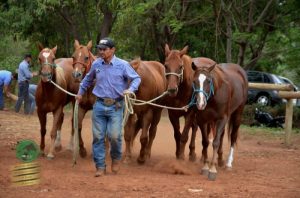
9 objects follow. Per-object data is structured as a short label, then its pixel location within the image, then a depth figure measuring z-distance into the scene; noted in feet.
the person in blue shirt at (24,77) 92.94
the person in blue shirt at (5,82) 96.42
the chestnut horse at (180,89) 47.00
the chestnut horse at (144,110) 50.79
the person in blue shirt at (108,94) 41.83
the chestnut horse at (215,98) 44.17
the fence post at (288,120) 71.12
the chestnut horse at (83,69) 48.93
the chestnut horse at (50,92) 50.67
